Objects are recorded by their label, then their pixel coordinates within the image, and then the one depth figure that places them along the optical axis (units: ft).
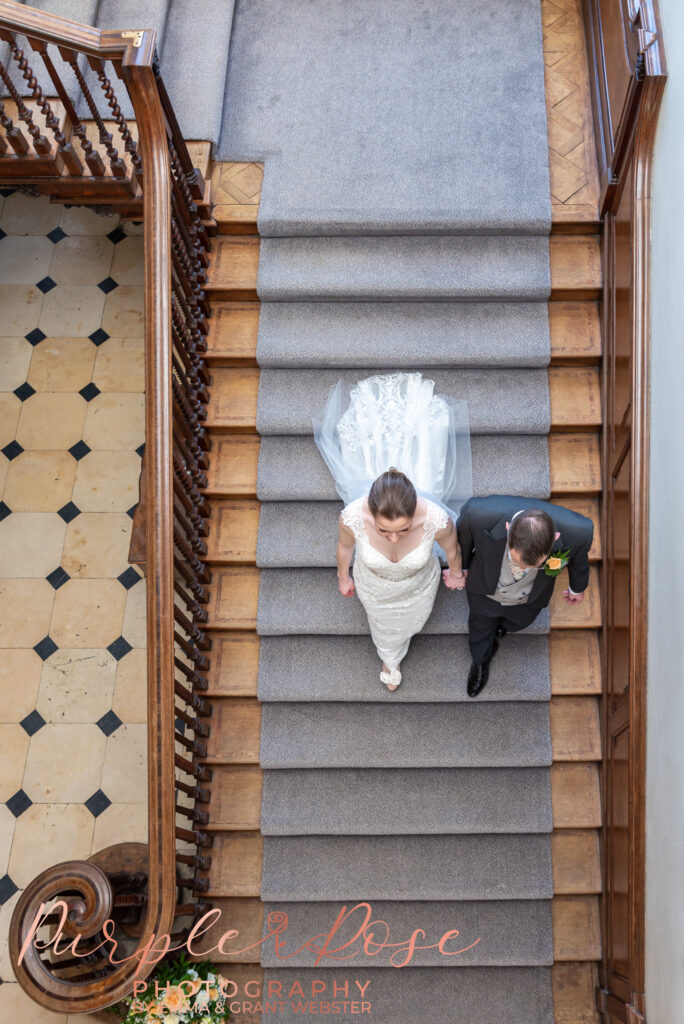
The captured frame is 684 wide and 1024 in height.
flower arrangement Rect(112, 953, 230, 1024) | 12.12
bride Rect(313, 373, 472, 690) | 11.34
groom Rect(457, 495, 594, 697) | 10.00
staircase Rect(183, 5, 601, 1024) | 14.10
